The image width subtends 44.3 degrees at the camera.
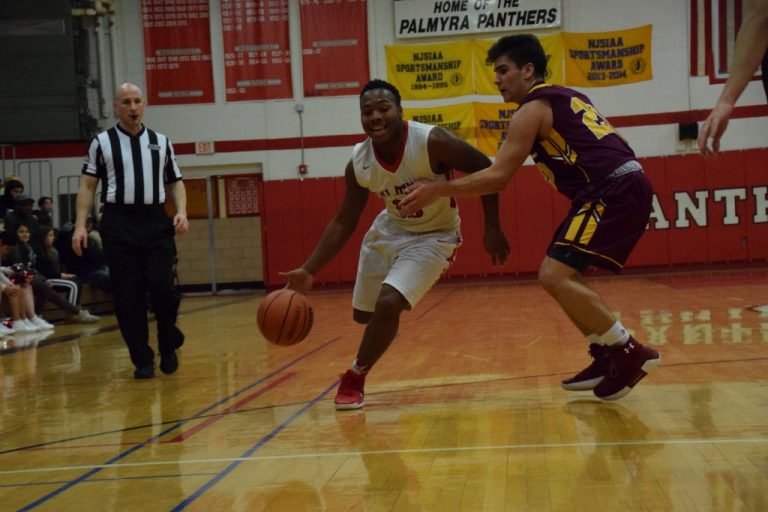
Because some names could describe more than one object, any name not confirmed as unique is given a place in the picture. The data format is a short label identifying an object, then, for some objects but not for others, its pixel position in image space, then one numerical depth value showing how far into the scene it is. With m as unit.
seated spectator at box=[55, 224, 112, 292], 13.23
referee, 6.16
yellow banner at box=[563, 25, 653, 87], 16.88
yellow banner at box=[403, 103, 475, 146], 17.00
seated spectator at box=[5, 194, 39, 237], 11.63
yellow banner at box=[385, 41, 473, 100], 17.00
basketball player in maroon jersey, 4.24
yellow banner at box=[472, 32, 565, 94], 16.78
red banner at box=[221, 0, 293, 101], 17.33
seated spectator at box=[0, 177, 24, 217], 12.46
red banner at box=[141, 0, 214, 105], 17.39
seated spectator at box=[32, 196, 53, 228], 13.15
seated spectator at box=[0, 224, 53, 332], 10.80
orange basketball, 4.88
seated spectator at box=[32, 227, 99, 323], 12.04
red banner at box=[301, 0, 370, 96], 17.23
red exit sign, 17.81
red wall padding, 16.62
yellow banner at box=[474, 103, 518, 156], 17.00
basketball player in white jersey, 4.62
